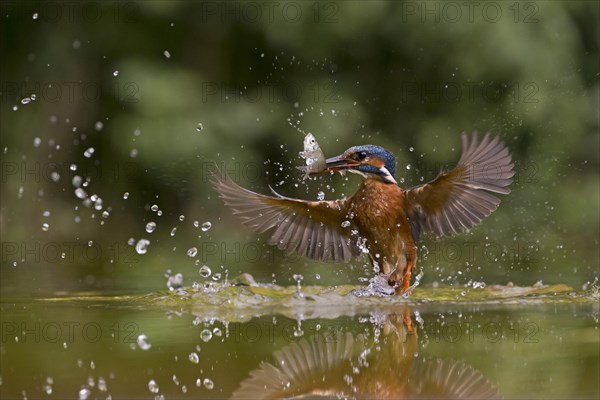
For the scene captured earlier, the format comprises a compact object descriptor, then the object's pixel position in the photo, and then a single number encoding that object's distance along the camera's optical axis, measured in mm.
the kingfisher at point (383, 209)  9234
